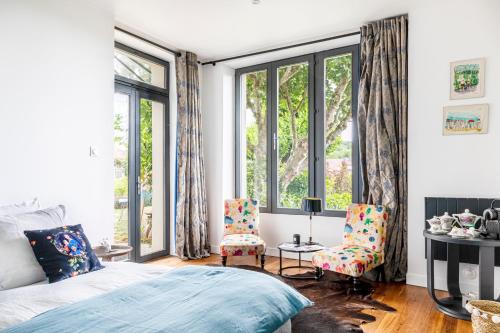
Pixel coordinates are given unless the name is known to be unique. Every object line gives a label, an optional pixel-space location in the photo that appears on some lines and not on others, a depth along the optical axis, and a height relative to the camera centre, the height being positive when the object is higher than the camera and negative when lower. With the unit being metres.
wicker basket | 2.19 -1.00
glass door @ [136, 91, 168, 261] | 4.48 -0.13
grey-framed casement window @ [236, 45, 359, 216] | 4.49 +0.47
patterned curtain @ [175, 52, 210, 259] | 4.75 -0.03
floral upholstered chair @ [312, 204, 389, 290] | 3.31 -0.86
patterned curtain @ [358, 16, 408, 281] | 3.74 +0.35
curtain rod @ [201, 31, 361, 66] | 4.20 +1.57
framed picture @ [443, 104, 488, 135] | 3.30 +0.44
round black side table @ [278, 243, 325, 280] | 3.81 -0.92
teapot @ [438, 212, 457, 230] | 3.04 -0.50
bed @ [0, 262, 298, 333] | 1.53 -0.68
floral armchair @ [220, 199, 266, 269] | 4.63 -0.71
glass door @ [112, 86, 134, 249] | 4.18 +0.06
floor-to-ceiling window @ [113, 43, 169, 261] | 4.23 +0.17
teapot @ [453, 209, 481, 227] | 2.94 -0.46
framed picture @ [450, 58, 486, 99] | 3.33 +0.84
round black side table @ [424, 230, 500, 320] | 2.71 -0.91
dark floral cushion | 2.13 -0.55
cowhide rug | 2.67 -1.24
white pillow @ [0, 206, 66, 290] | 2.04 -0.54
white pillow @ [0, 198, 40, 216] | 2.50 -0.31
